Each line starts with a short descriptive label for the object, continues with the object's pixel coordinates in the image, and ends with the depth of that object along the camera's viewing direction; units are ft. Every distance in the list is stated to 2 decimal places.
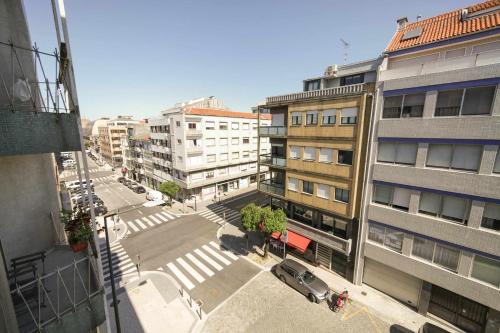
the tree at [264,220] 61.72
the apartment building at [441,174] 37.40
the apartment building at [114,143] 235.20
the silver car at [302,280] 50.83
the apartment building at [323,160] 51.80
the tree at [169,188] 110.42
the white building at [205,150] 113.60
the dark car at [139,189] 143.67
